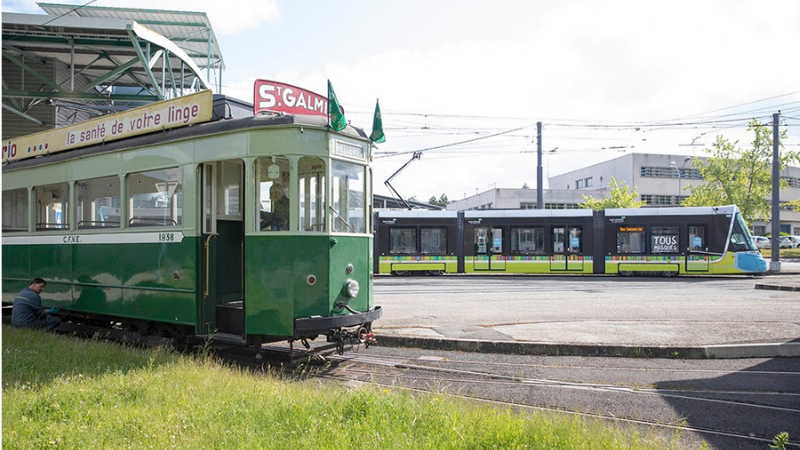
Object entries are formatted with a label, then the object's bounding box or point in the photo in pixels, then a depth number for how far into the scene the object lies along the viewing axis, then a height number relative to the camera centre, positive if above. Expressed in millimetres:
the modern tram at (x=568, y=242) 23188 -531
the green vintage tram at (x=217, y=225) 7586 +76
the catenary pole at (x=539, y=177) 29578 +2728
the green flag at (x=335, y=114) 7645 +1522
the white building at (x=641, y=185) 66500 +5023
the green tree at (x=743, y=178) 38406 +3430
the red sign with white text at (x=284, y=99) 8009 +1845
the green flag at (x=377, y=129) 8133 +1413
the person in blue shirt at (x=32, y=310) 9703 -1331
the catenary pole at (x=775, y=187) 25866 +1872
